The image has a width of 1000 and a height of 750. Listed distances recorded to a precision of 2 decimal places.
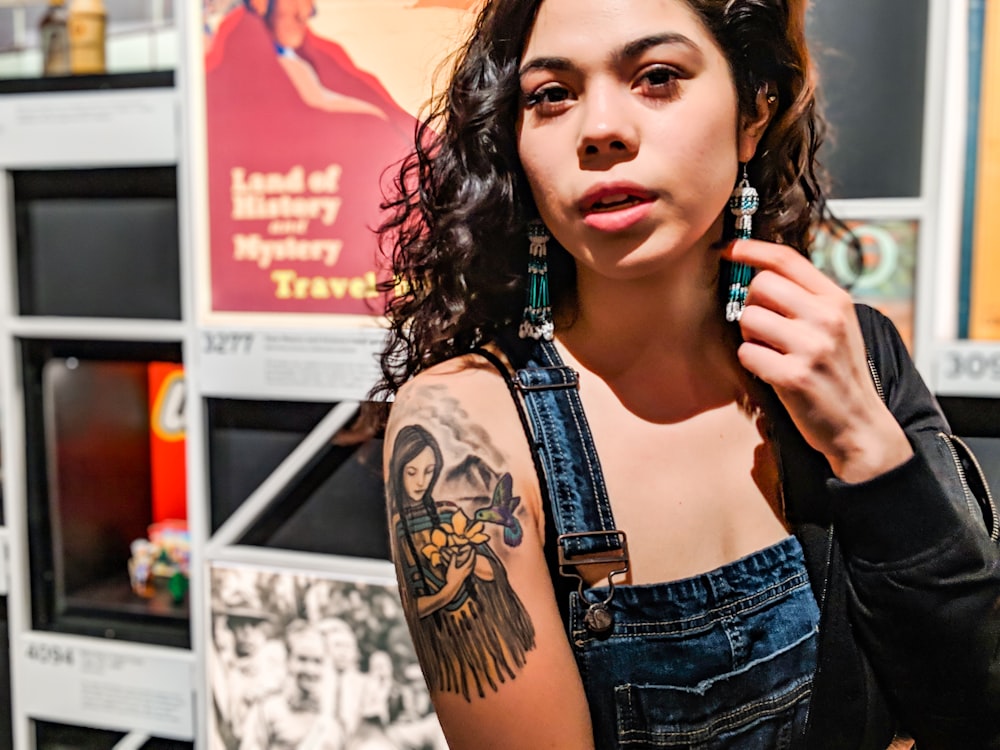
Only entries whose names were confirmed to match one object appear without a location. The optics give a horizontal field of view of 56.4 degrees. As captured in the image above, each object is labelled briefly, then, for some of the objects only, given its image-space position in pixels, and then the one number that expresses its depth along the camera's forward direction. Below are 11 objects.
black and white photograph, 1.55
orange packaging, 1.77
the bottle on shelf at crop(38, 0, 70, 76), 1.70
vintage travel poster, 1.39
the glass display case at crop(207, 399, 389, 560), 1.60
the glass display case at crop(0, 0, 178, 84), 1.66
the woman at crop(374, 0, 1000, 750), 0.92
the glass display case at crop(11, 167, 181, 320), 1.68
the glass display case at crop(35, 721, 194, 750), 1.72
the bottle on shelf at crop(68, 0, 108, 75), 1.67
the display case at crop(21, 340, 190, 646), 1.75
